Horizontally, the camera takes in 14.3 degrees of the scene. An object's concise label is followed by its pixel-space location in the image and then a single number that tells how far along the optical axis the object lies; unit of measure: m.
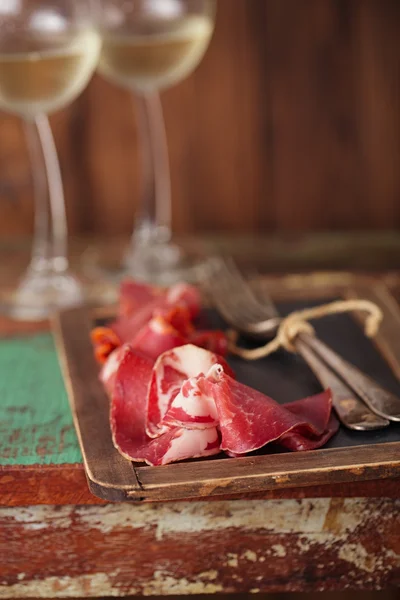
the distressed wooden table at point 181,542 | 1.14
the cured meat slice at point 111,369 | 1.22
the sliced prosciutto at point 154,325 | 1.22
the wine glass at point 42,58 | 1.33
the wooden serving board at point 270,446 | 1.09
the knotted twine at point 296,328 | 1.26
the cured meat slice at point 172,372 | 1.15
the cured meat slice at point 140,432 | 1.12
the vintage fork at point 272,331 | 1.16
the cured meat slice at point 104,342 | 1.25
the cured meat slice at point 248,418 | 1.12
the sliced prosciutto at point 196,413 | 1.12
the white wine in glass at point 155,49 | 1.42
